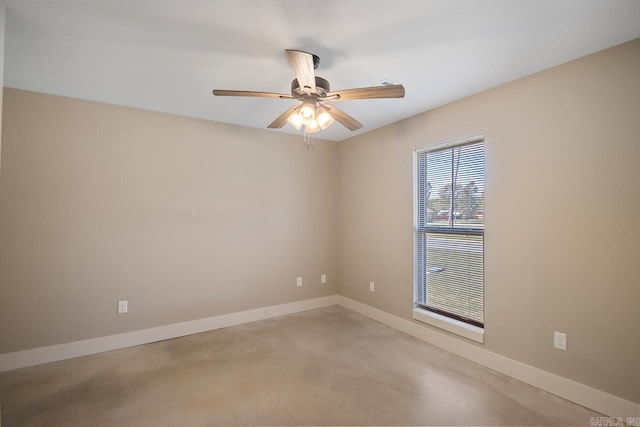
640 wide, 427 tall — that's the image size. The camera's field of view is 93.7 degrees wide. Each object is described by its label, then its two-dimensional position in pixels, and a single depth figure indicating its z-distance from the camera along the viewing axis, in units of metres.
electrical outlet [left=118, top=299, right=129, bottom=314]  3.08
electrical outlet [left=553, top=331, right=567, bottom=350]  2.23
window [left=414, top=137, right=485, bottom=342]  2.87
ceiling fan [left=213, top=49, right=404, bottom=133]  1.82
